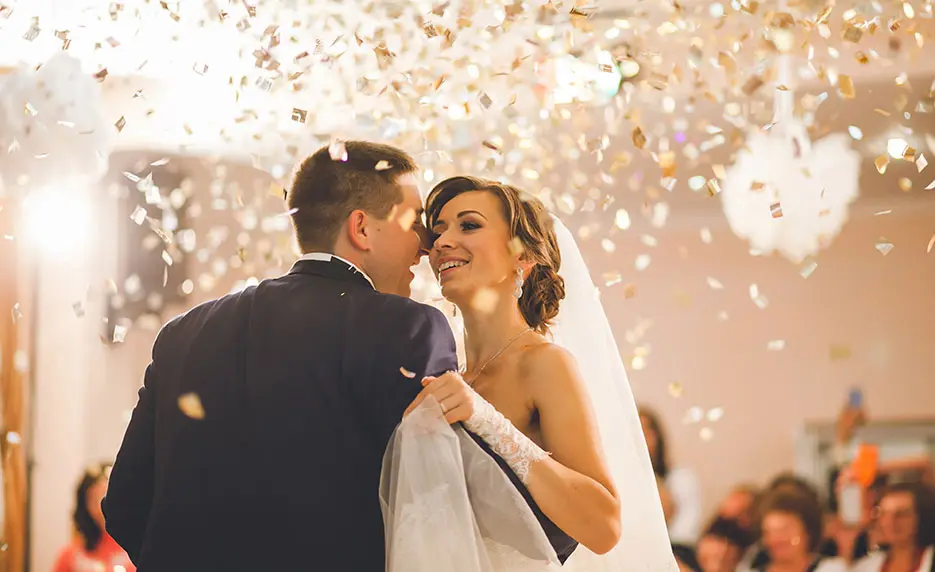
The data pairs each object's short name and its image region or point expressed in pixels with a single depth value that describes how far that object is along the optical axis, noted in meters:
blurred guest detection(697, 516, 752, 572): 5.18
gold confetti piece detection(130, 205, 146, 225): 3.23
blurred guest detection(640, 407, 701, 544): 5.70
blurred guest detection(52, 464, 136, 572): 5.26
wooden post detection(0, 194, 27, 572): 6.53
